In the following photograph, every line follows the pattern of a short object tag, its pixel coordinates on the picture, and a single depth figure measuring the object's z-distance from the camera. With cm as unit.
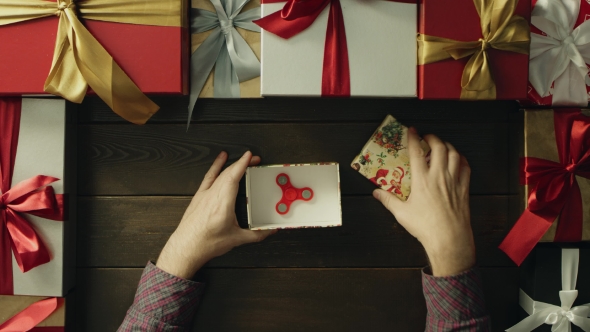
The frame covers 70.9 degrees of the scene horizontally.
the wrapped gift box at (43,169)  102
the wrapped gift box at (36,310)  105
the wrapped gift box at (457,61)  89
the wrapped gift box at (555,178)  99
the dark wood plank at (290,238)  114
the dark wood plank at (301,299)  115
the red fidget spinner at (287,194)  107
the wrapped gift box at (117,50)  90
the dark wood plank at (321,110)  112
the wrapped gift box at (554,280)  105
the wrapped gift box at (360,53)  89
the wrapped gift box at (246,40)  96
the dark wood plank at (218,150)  112
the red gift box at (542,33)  97
